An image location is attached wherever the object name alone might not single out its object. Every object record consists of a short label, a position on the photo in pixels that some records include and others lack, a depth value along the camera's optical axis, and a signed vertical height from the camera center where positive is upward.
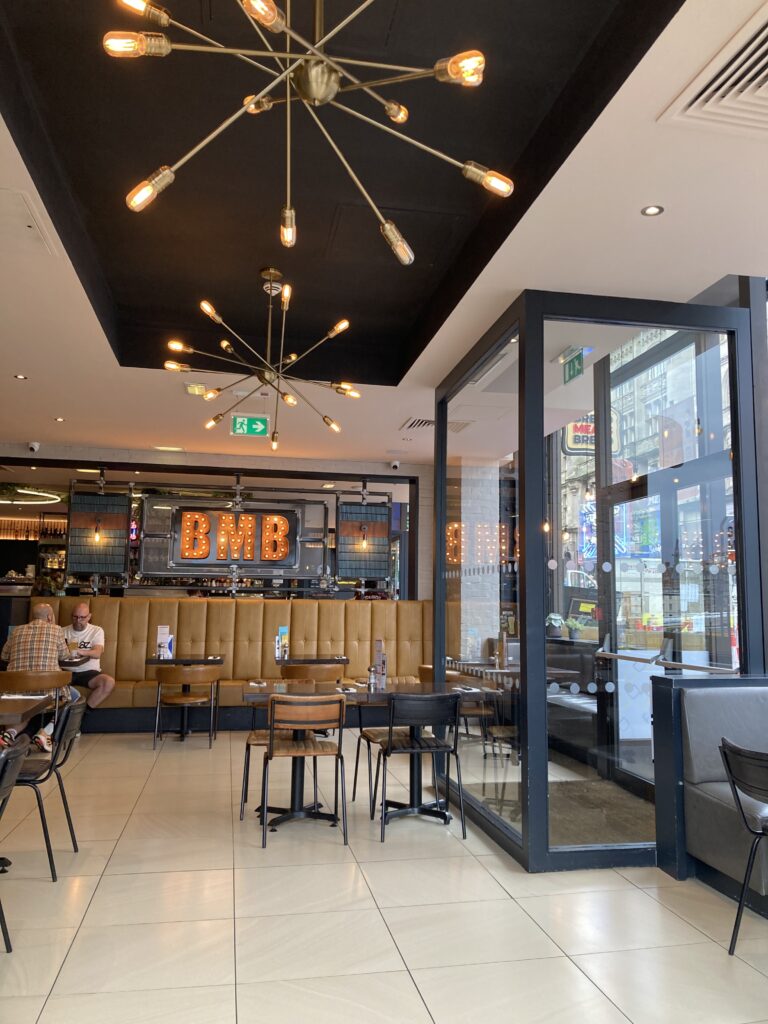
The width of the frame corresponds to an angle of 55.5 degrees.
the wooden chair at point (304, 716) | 4.32 -0.71
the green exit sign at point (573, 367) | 4.51 +1.44
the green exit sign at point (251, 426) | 6.52 +1.51
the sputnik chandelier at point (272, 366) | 4.83 +1.72
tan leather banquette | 8.23 -0.44
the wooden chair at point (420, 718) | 4.39 -0.72
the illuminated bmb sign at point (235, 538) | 9.31 +0.72
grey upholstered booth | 3.57 -0.74
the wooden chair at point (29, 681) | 5.61 -0.69
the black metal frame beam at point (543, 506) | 3.94 +0.55
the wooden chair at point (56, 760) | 3.74 -0.92
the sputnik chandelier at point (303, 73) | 1.78 +1.35
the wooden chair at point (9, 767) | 2.83 -0.69
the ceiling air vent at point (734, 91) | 2.37 +1.80
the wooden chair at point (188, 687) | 6.81 -0.98
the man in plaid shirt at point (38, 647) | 6.26 -0.48
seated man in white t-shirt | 7.54 -0.62
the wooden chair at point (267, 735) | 4.70 -0.93
